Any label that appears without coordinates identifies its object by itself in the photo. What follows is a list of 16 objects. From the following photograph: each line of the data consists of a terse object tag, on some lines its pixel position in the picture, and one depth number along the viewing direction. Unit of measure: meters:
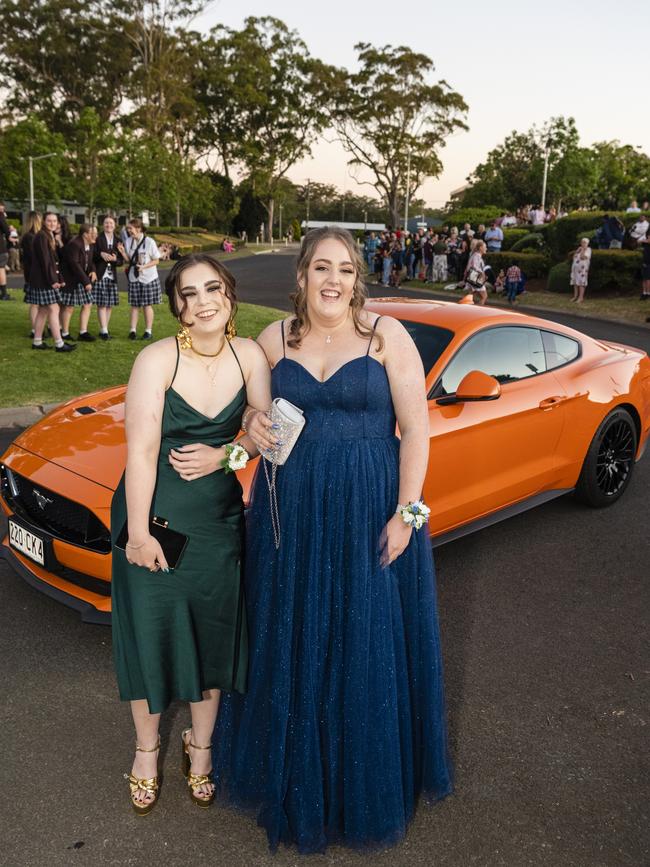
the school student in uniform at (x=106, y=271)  10.48
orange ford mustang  3.39
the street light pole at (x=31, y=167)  37.16
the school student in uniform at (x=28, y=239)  9.59
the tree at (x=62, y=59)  50.84
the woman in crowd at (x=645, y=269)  17.38
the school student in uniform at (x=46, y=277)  9.42
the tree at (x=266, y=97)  55.22
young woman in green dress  2.22
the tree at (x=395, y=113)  51.38
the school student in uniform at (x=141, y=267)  10.40
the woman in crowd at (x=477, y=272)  17.55
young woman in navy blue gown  2.32
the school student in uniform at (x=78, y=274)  9.85
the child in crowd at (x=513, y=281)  19.80
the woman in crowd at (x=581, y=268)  18.66
